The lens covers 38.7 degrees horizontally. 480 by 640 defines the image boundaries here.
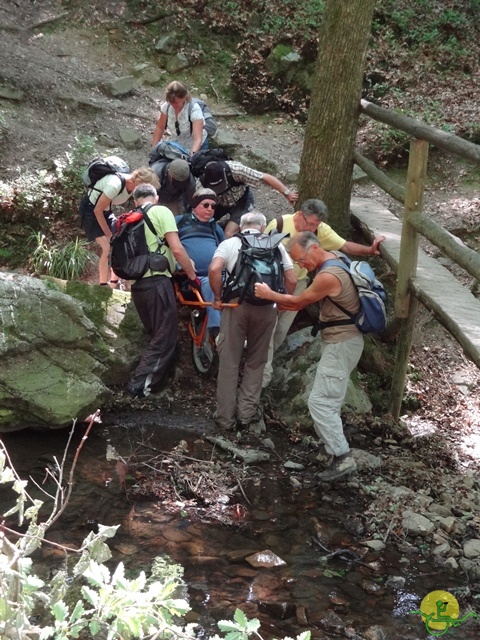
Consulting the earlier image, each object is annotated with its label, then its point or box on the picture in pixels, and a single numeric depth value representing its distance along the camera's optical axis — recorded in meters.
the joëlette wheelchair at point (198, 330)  6.82
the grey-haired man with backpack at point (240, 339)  6.08
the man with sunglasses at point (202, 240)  6.71
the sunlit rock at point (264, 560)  4.73
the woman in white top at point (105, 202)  6.60
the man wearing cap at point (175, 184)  6.90
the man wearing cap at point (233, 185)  7.04
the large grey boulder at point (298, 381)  6.80
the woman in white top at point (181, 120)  7.73
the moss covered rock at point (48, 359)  5.88
